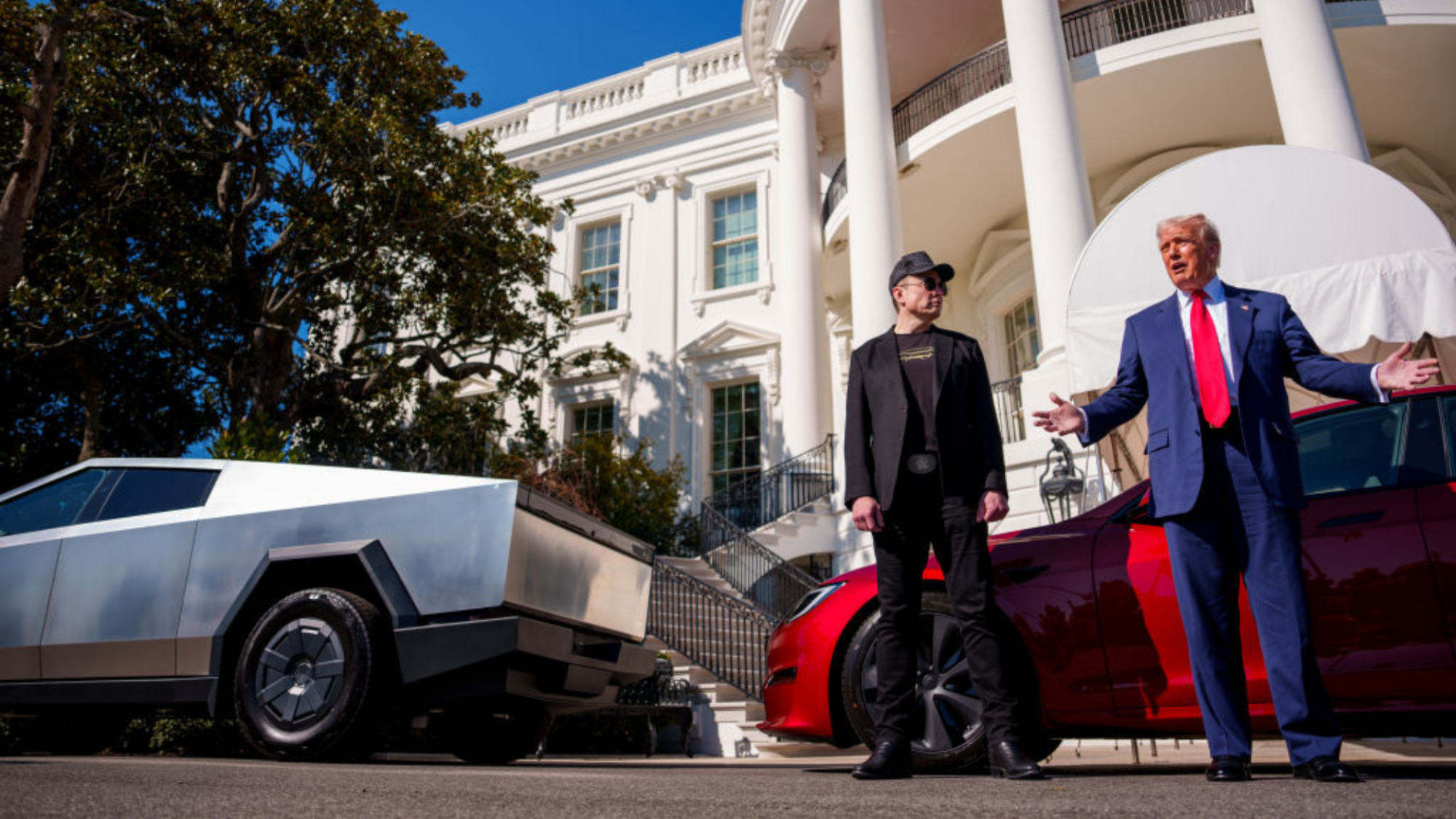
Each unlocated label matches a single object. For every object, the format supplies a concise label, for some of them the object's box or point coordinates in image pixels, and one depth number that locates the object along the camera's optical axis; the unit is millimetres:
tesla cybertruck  3428
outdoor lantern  9125
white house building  10570
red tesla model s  2699
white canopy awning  6082
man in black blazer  2764
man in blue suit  2482
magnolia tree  11234
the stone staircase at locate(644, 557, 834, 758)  8023
